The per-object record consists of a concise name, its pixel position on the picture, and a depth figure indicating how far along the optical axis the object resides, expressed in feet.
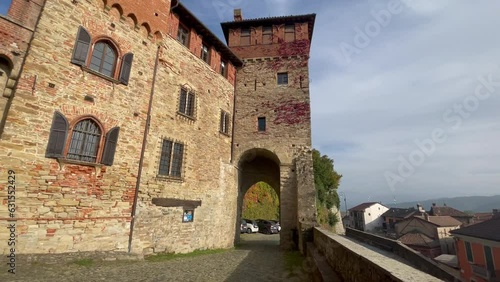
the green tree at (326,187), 84.89
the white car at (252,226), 79.46
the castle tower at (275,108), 49.32
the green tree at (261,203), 97.86
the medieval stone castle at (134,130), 22.99
